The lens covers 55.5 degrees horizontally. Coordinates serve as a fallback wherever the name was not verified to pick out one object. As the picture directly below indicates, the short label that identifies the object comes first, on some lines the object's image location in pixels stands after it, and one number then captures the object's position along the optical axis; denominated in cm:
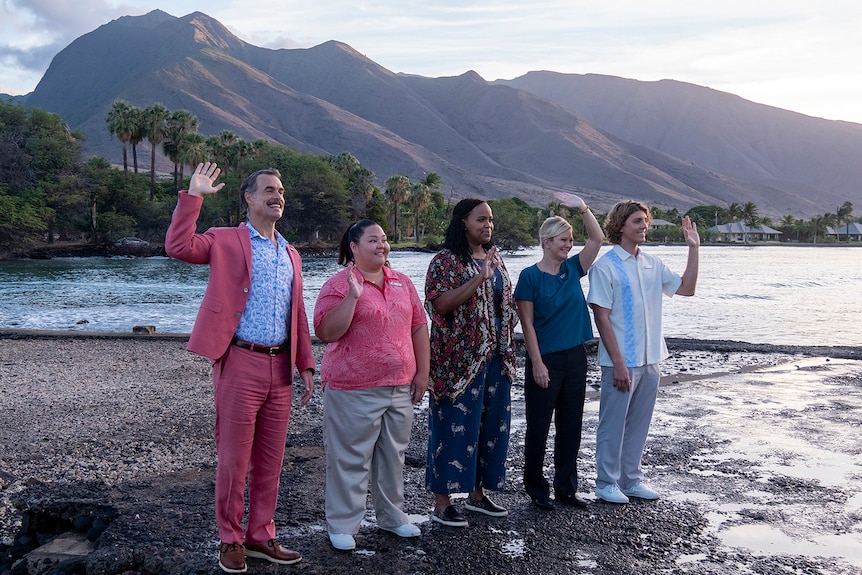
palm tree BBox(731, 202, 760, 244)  15188
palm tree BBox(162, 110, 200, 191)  7344
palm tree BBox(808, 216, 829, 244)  14662
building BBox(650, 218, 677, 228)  14895
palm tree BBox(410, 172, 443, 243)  9650
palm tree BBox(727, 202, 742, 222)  15600
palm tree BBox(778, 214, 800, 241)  15238
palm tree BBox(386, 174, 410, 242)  9119
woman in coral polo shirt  443
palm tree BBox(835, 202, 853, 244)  15375
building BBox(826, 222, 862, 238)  14938
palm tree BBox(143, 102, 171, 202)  7250
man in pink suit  405
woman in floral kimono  483
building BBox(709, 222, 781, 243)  14775
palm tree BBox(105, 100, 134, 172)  7169
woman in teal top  524
